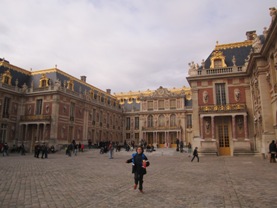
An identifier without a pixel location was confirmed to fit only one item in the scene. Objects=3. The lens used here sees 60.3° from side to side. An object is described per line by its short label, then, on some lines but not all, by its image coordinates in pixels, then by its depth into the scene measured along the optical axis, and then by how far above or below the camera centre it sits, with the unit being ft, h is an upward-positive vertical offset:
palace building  68.72 +15.08
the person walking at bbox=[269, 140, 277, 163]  50.00 -2.03
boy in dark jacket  23.22 -2.45
